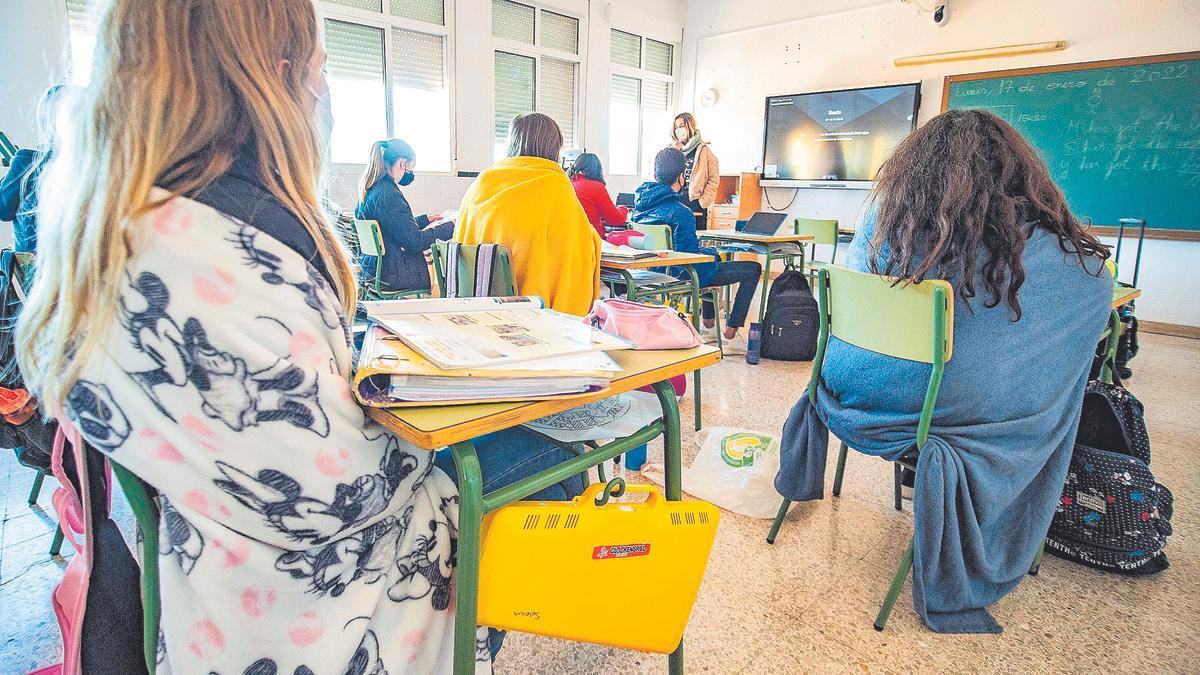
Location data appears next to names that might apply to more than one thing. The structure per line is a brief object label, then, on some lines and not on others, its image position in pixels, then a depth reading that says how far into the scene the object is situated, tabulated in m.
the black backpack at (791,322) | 3.48
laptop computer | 4.07
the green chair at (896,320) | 1.23
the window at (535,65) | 6.09
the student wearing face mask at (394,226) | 3.41
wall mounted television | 5.86
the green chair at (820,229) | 4.32
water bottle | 3.49
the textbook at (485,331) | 0.75
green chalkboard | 4.41
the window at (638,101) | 7.22
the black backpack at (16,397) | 1.24
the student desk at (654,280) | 2.46
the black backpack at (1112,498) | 1.52
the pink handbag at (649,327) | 0.95
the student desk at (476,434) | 0.67
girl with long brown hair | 1.29
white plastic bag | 1.88
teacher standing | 5.51
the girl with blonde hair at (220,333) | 0.62
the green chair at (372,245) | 3.27
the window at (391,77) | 5.16
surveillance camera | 5.43
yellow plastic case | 0.81
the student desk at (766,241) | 3.82
